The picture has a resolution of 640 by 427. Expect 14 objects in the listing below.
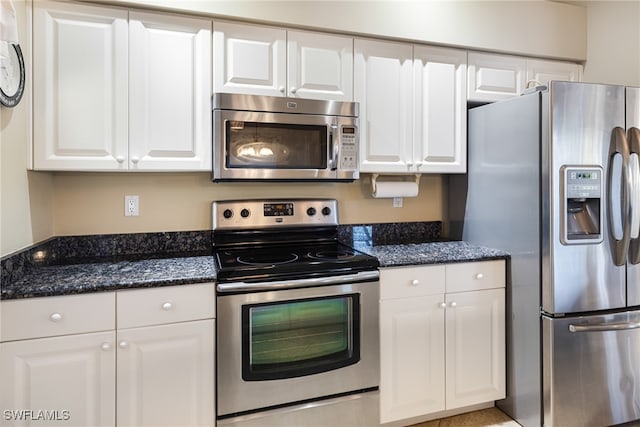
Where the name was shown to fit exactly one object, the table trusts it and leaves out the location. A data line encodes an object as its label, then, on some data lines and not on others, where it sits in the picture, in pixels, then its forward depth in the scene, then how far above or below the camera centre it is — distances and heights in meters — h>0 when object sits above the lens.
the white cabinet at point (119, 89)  1.73 +0.57
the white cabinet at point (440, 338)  1.94 -0.69
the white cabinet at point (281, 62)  1.96 +0.79
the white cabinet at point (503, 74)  2.40 +0.88
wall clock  1.46 +0.53
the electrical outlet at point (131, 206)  2.11 +0.01
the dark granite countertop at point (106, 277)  1.44 -0.29
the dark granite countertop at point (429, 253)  1.98 -0.25
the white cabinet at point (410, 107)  2.21 +0.62
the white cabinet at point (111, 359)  1.41 -0.60
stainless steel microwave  1.94 +0.38
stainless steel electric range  1.66 -0.61
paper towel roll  2.43 +0.13
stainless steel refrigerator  1.85 -0.21
